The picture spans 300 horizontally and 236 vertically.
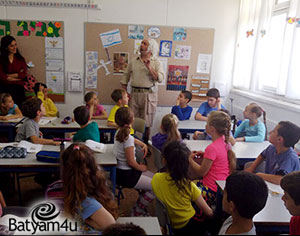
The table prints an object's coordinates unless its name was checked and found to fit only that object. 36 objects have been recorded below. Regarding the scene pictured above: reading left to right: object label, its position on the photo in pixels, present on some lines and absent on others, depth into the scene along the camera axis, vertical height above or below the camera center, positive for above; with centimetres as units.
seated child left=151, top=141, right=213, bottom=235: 168 -77
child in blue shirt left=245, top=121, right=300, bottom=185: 198 -61
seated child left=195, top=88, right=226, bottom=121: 406 -52
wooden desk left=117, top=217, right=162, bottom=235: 135 -82
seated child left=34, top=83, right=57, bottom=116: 406 -58
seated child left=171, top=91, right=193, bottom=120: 410 -56
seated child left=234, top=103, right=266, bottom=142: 308 -64
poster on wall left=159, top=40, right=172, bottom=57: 487 +38
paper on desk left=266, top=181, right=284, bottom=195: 181 -78
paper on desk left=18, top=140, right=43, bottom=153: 236 -77
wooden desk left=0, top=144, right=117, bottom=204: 208 -81
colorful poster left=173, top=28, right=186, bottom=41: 484 +65
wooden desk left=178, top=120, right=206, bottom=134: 357 -76
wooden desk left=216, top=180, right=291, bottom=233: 149 -80
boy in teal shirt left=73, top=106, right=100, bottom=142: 260 -61
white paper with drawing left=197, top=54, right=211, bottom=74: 500 +16
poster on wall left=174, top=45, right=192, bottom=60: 491 +33
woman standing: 449 -14
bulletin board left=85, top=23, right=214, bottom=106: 478 +30
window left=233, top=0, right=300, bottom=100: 331 +40
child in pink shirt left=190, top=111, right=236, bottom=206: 208 -70
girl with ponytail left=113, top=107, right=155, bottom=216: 232 -88
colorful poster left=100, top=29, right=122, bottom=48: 476 +51
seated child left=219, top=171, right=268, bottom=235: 131 -62
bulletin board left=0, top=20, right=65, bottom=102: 464 +31
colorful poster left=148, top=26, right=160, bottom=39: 479 +66
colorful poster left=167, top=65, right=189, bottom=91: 500 -13
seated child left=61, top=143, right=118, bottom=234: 135 -67
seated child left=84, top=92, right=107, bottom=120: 387 -61
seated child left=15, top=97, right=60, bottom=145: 261 -62
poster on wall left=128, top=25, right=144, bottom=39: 477 +64
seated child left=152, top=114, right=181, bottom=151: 256 -60
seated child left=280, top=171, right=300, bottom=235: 140 -65
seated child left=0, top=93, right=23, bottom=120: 354 -65
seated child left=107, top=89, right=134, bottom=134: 350 -44
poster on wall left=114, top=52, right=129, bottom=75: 486 +8
